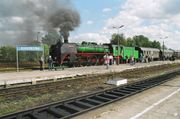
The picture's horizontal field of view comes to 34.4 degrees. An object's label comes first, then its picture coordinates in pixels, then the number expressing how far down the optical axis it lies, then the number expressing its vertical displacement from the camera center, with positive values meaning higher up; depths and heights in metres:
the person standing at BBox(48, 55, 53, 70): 30.86 -0.40
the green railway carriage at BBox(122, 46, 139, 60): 51.06 +1.02
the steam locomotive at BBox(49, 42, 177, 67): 33.69 +0.71
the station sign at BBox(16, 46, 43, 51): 27.69 +1.02
